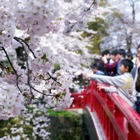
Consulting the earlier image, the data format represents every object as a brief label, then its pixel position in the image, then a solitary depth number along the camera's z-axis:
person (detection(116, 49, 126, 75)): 6.67
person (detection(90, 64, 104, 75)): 7.46
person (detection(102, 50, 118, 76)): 6.53
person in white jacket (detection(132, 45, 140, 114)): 3.81
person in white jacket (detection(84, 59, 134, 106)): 4.59
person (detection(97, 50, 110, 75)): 7.60
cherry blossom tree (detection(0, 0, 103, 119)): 2.15
